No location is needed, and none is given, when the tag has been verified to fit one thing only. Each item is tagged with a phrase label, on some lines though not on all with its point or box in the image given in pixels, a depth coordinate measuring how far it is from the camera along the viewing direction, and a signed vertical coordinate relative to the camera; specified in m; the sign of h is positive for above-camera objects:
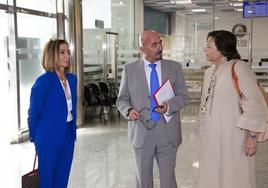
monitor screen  10.98 +1.22
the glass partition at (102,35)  10.12 +0.46
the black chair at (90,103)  9.07 -1.24
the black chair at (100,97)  9.26 -1.12
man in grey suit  2.89 -0.45
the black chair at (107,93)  9.53 -1.07
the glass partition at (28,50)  7.31 +0.03
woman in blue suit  3.09 -0.50
